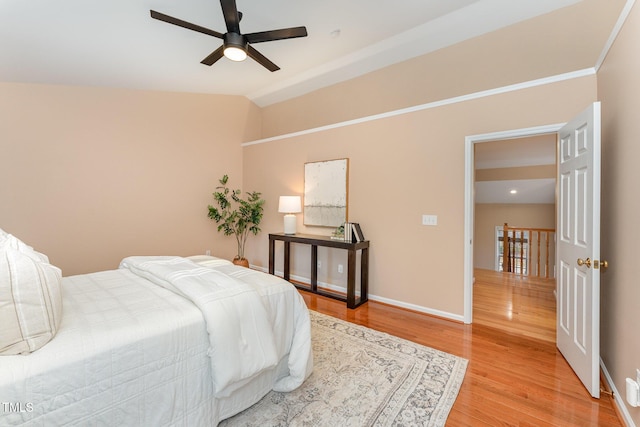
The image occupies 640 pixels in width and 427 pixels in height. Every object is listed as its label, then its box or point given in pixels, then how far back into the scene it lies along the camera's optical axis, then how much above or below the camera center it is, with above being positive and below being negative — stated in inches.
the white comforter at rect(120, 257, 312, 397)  56.2 -24.4
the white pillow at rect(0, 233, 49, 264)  62.0 -7.1
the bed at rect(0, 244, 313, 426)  42.5 -25.0
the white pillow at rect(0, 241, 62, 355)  42.8 -15.1
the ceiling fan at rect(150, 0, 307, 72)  82.7 +57.4
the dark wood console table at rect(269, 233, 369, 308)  135.0 -22.4
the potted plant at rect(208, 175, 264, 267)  198.4 +2.3
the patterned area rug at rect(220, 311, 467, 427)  64.4 -45.2
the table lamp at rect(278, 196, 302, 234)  167.5 +5.3
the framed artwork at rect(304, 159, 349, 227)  156.9 +14.7
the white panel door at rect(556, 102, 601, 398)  71.3 -7.0
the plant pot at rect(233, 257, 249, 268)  196.0 -31.5
